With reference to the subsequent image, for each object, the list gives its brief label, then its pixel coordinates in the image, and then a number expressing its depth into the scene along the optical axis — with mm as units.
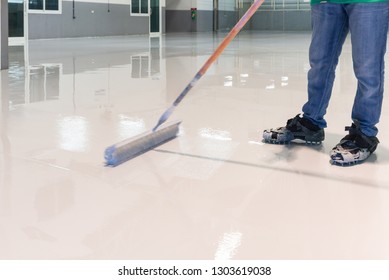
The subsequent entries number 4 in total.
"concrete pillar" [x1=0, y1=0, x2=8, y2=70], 4648
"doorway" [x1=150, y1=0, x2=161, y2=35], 16344
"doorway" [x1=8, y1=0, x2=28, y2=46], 10562
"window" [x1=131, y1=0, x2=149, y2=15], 15314
